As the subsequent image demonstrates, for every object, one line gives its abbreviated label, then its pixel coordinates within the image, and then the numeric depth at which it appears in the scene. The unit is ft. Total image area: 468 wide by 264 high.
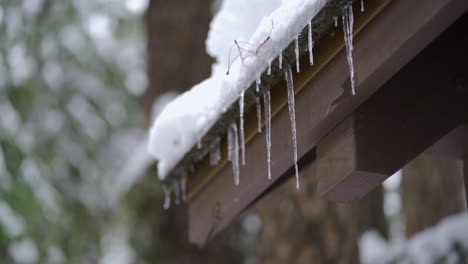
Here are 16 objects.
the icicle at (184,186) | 15.19
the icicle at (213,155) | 14.62
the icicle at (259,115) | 13.94
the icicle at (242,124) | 13.75
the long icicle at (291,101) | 13.51
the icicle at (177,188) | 15.18
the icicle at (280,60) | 13.31
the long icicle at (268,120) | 13.78
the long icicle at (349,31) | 13.03
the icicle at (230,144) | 14.29
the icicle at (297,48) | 13.17
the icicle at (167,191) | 15.21
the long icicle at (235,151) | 14.22
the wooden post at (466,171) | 13.94
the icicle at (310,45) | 13.11
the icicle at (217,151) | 14.55
